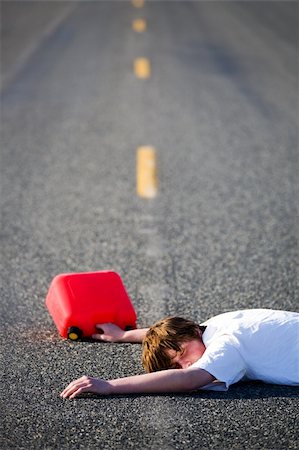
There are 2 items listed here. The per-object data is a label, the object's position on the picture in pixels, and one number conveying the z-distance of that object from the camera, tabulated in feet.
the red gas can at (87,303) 31.01
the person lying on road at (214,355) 26.24
